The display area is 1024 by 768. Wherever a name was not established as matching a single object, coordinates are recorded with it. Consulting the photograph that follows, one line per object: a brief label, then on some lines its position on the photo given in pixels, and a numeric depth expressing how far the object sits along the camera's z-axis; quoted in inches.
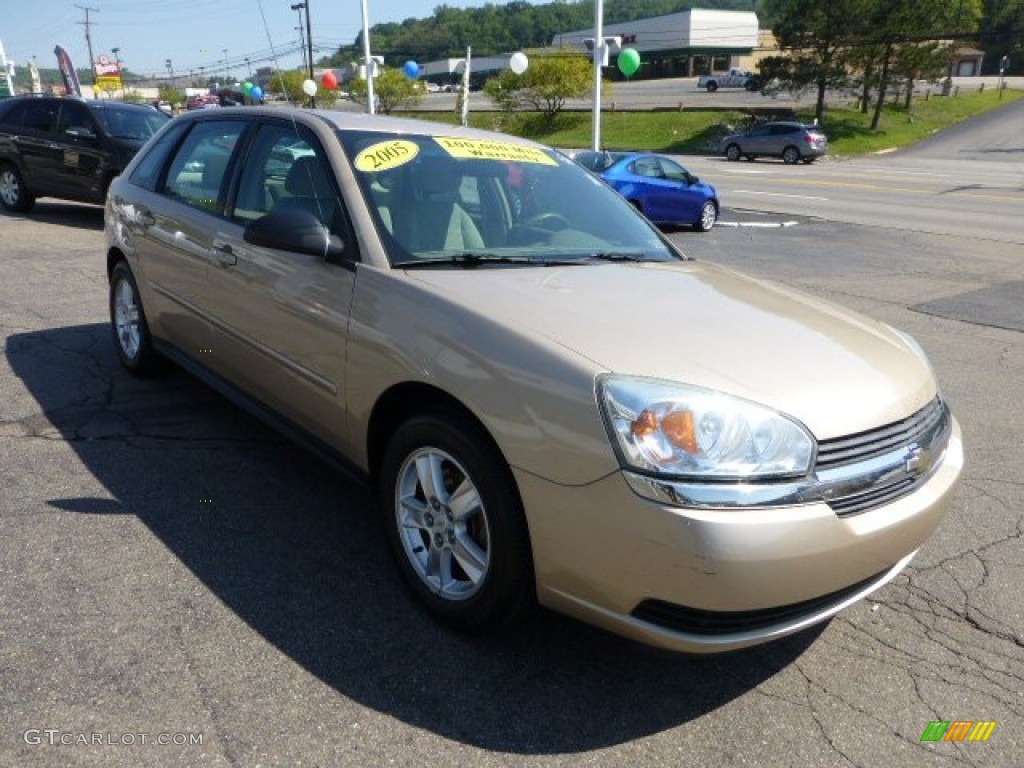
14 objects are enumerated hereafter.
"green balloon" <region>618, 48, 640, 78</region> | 853.2
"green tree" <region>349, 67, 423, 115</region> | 2206.0
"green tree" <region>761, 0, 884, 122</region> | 1609.3
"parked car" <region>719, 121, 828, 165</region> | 1312.7
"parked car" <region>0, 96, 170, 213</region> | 481.7
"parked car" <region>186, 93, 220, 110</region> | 2459.4
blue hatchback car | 587.2
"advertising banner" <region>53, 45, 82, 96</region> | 1314.0
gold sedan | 87.7
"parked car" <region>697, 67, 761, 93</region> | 2830.0
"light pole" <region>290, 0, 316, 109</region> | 477.9
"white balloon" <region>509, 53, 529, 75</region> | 932.0
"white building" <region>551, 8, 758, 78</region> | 3828.7
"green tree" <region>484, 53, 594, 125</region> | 1865.2
